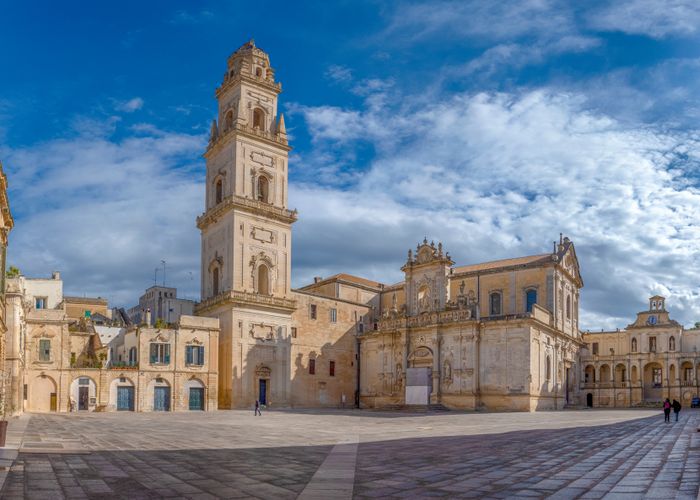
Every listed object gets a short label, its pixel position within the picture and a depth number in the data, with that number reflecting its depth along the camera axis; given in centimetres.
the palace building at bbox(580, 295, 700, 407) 7225
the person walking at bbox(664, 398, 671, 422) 3262
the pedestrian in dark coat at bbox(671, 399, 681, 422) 3598
